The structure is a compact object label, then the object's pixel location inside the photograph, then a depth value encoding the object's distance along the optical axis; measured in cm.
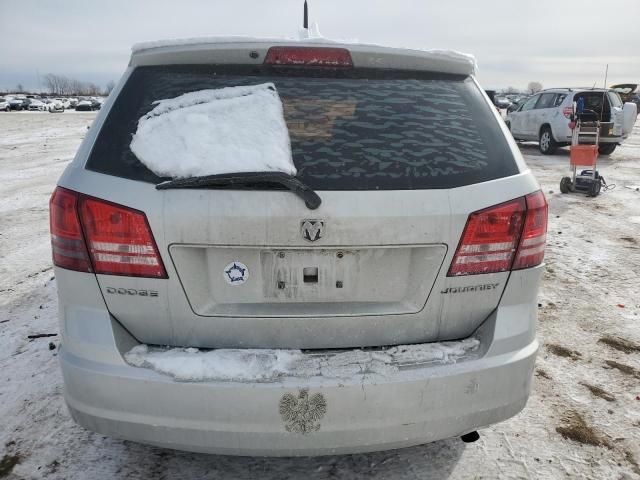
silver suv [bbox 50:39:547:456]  174
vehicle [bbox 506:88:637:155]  1440
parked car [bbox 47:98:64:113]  6068
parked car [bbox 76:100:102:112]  6334
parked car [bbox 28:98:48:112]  6259
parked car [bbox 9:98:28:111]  6266
